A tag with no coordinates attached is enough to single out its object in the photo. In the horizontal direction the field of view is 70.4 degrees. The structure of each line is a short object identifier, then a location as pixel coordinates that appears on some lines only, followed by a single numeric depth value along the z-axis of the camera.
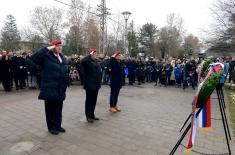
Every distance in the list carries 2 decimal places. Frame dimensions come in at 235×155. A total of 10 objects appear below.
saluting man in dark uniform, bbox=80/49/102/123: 4.23
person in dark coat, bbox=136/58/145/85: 11.12
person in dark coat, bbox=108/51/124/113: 5.07
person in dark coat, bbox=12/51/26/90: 7.60
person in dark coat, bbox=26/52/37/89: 7.77
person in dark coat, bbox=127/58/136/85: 10.63
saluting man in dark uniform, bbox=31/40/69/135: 3.41
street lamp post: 16.85
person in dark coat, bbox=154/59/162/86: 11.14
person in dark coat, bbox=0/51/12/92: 7.41
